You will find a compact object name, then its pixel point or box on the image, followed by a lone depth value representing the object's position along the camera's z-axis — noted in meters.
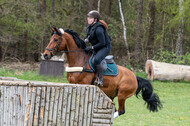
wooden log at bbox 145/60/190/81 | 32.87
